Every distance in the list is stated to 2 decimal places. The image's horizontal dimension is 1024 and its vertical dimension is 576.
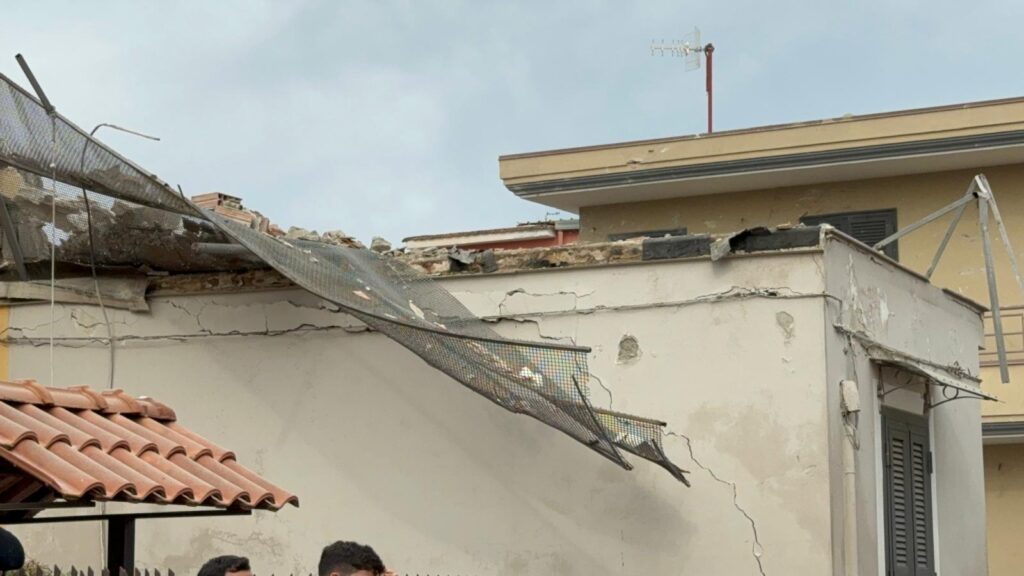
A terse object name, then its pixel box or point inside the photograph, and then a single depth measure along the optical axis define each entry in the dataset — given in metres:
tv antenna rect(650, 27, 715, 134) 24.11
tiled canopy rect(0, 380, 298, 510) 5.76
